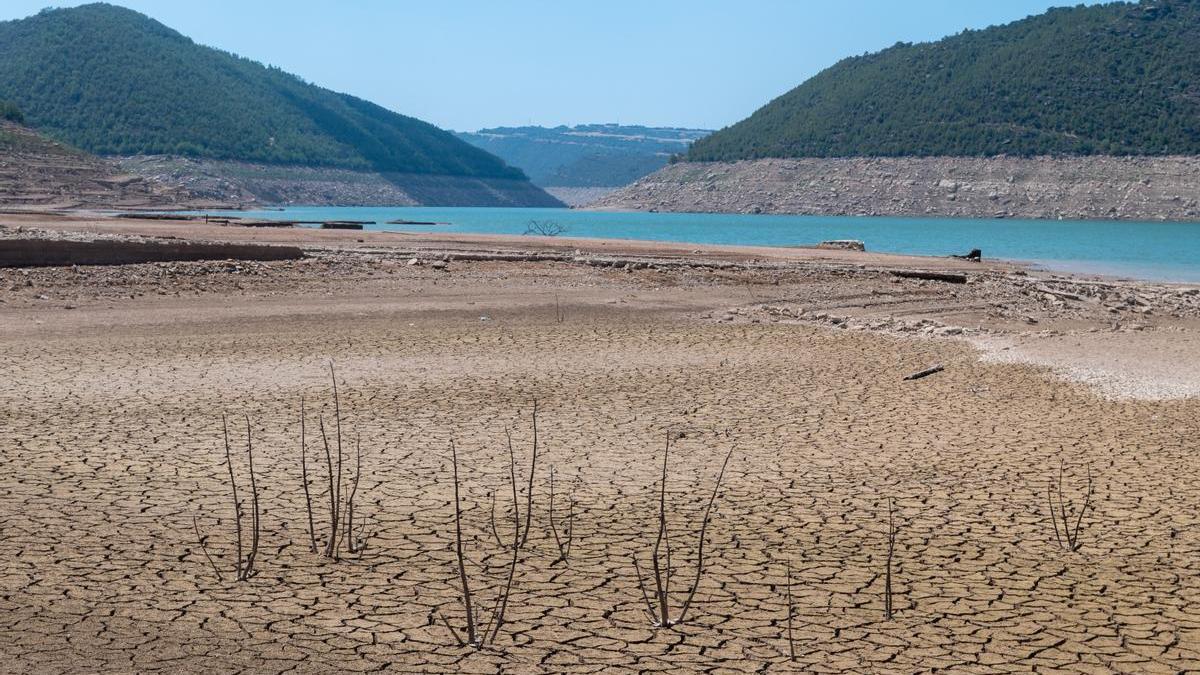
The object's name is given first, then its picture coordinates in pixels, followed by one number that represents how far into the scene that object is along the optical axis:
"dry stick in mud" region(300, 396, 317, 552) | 5.79
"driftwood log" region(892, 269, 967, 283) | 25.29
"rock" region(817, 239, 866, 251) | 38.00
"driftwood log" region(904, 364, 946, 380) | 12.44
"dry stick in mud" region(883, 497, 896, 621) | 5.16
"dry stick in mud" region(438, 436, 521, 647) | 4.70
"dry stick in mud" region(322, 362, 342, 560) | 5.68
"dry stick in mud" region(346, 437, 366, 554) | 5.92
